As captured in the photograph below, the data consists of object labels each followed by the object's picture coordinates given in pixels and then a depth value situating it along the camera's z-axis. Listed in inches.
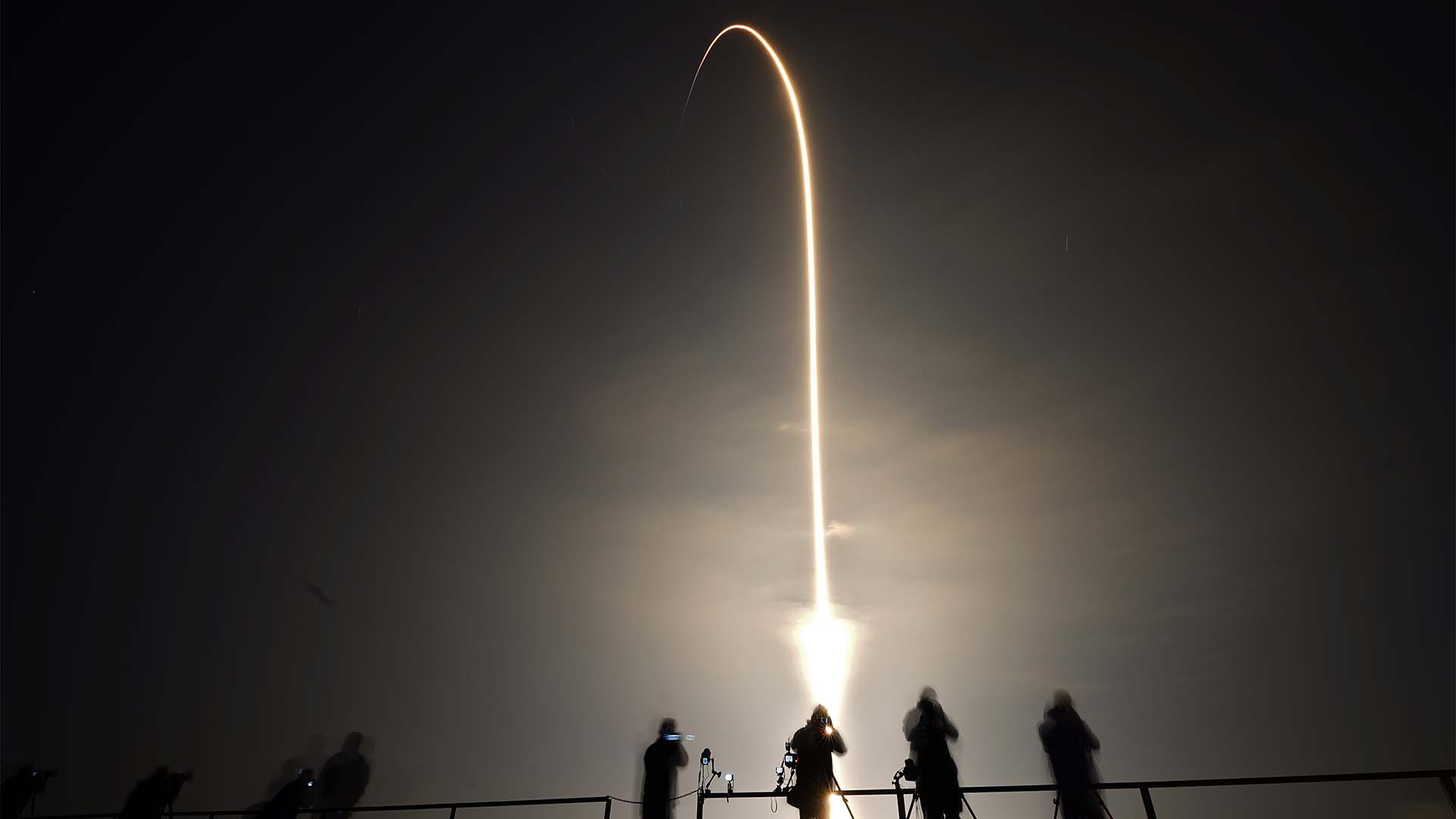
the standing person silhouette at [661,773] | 318.0
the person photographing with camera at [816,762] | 295.3
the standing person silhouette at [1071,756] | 284.0
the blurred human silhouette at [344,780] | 351.3
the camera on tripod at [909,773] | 294.0
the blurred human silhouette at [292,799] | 341.7
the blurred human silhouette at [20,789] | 413.1
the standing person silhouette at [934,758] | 293.4
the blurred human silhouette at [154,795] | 374.6
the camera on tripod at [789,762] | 305.1
